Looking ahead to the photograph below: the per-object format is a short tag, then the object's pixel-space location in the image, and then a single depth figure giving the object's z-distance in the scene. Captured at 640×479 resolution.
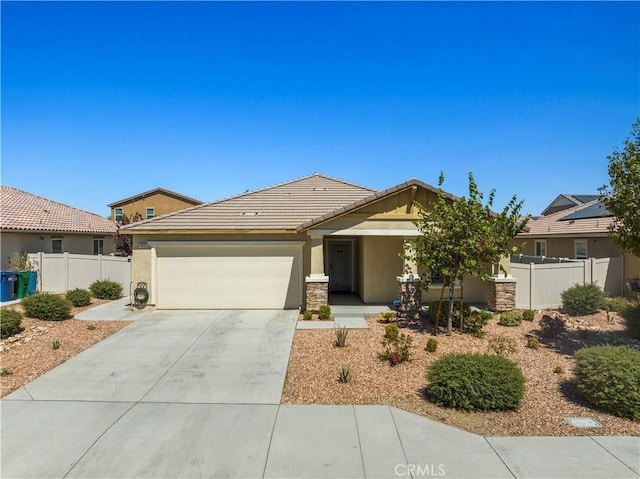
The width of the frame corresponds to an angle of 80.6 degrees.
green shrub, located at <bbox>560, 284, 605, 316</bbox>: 12.66
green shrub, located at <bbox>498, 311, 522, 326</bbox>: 11.31
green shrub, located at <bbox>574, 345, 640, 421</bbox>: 5.77
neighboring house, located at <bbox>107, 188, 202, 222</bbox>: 32.84
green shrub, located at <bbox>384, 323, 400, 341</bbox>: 9.63
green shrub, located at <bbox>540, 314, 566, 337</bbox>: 10.17
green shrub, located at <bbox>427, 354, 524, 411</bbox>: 6.03
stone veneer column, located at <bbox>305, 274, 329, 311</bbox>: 12.97
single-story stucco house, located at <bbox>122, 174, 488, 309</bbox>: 13.12
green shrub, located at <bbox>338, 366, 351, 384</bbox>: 7.21
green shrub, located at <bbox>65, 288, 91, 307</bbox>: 14.46
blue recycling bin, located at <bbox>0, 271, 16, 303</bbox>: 15.48
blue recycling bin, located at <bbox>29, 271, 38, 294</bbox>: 16.73
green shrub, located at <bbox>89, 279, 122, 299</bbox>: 16.47
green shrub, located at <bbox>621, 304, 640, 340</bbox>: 9.51
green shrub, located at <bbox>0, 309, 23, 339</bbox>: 10.17
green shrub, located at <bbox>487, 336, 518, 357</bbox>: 8.62
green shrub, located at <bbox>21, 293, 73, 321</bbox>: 11.90
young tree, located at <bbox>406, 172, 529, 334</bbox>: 9.92
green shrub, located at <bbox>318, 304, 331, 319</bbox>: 12.28
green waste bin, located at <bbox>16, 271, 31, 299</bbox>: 16.19
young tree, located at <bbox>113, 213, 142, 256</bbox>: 23.50
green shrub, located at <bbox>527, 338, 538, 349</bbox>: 9.23
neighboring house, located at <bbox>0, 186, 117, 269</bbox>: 18.31
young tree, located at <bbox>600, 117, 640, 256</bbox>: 8.22
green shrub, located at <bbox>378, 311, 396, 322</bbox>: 11.91
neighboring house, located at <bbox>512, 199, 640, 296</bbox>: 17.06
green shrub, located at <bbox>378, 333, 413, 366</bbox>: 8.16
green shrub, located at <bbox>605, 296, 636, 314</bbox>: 12.84
